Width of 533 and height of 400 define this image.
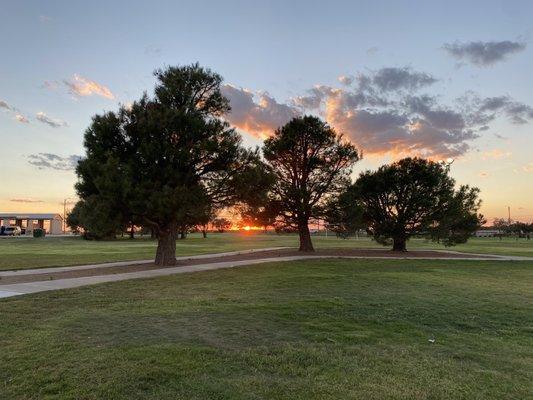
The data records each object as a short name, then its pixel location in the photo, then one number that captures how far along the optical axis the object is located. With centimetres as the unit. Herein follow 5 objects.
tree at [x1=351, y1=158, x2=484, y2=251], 2969
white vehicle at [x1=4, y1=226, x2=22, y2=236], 7404
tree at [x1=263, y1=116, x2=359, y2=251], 2828
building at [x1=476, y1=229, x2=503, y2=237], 10622
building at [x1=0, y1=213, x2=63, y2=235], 9706
